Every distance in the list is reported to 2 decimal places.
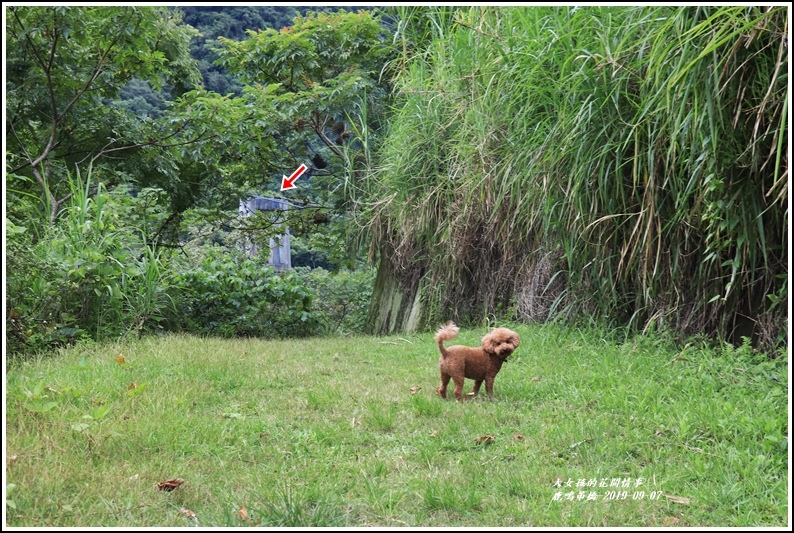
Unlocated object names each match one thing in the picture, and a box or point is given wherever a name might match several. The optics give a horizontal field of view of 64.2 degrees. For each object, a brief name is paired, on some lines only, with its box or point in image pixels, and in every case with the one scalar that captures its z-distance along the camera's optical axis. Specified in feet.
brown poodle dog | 11.09
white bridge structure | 37.81
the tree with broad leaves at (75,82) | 20.49
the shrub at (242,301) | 26.78
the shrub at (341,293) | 43.24
